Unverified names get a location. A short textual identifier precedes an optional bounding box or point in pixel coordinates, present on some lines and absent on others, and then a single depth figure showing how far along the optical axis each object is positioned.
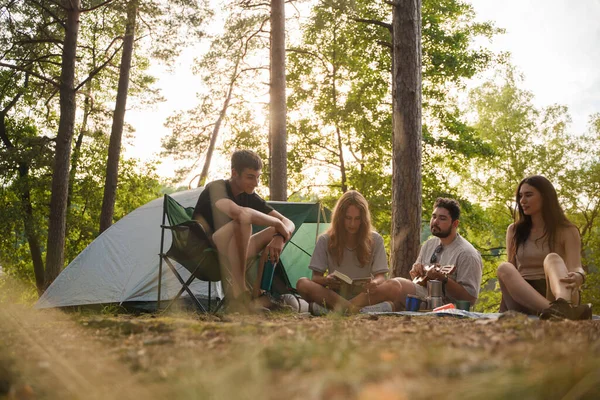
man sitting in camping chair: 4.39
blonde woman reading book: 4.67
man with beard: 4.62
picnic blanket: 3.77
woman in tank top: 3.74
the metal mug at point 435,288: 4.48
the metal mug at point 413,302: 4.61
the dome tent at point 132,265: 6.45
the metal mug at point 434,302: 4.46
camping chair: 4.62
